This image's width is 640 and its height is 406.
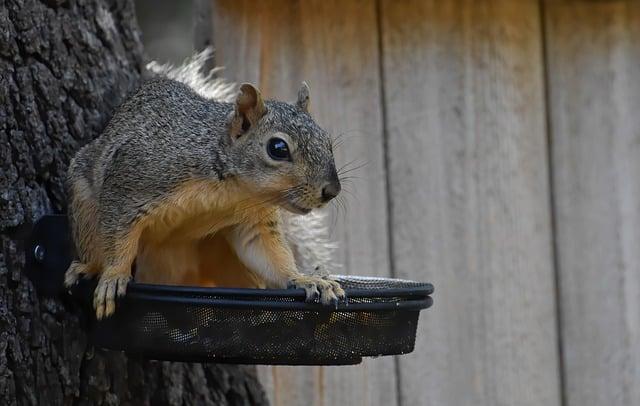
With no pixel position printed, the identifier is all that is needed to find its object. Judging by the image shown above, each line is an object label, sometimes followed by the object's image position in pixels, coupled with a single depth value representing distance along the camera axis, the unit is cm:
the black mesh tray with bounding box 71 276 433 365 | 399
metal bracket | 461
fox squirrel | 441
